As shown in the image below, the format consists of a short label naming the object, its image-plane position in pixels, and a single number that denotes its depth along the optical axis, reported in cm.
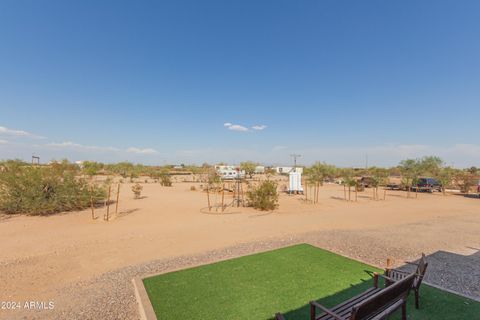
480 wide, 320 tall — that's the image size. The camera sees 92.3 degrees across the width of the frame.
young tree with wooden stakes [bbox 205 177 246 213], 1337
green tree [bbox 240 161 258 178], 4628
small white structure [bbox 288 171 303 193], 2041
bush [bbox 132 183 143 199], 1720
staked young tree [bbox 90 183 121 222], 1009
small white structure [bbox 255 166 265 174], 6314
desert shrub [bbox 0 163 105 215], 1126
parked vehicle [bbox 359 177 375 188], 2713
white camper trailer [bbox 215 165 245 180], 4053
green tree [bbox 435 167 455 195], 2106
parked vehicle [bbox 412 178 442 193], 2266
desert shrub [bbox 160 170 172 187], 2786
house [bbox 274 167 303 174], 7834
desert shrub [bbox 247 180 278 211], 1274
